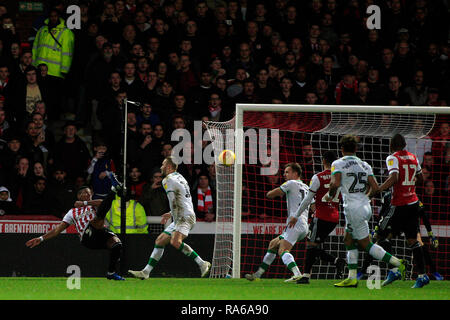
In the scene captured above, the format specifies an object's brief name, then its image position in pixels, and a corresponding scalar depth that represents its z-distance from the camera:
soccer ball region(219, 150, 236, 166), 12.12
